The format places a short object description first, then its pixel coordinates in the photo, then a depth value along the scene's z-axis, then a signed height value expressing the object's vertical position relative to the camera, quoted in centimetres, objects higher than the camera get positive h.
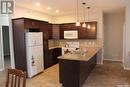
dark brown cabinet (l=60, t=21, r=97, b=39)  450 +49
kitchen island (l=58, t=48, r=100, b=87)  254 -91
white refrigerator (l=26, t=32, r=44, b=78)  322 -48
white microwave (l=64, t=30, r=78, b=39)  470 +29
